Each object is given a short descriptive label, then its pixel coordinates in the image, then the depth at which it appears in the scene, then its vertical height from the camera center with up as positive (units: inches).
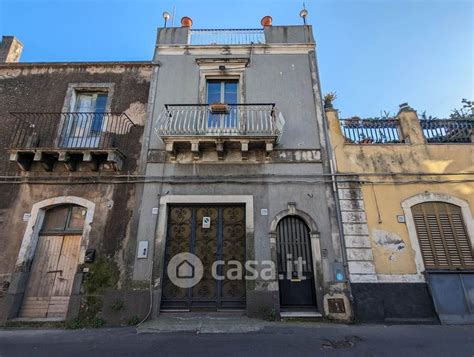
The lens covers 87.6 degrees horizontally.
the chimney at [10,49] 352.4 +305.6
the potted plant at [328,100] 320.9 +218.3
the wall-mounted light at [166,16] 362.3 +351.2
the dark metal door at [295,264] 246.4 +7.8
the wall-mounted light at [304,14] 357.7 +350.4
